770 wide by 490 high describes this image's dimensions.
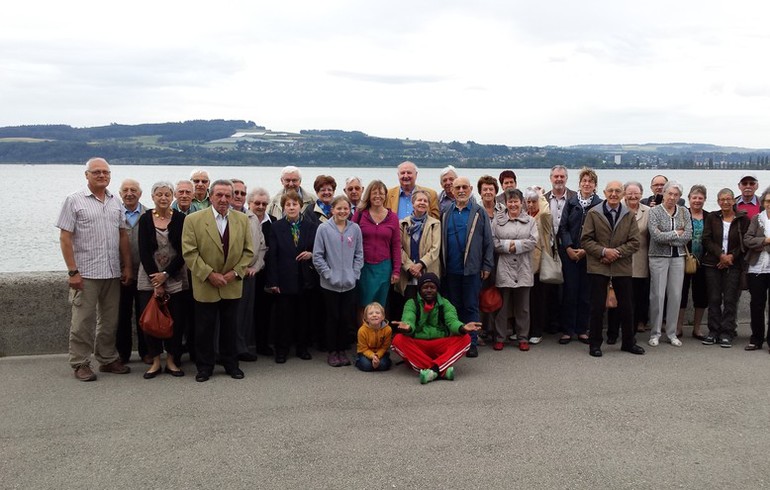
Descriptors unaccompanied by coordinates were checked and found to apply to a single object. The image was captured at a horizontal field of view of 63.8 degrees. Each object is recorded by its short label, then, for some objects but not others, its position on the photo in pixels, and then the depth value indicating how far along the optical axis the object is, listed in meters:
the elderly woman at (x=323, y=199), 7.06
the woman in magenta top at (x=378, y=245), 6.78
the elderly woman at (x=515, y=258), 7.09
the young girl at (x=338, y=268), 6.52
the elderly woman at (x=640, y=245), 7.23
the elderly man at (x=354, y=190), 7.29
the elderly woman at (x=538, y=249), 7.37
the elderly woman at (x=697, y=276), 7.47
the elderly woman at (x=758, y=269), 7.02
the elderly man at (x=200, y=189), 6.60
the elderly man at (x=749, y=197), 7.52
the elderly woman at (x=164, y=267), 5.92
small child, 6.25
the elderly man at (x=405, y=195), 7.37
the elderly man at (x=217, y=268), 5.88
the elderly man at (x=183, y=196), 6.41
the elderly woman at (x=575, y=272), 7.43
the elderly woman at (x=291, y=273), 6.61
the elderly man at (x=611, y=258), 6.91
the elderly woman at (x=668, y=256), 7.21
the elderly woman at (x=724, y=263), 7.28
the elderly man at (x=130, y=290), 6.24
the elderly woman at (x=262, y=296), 6.73
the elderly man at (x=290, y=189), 6.96
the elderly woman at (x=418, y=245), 6.91
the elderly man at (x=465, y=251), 6.94
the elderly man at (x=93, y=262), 5.82
